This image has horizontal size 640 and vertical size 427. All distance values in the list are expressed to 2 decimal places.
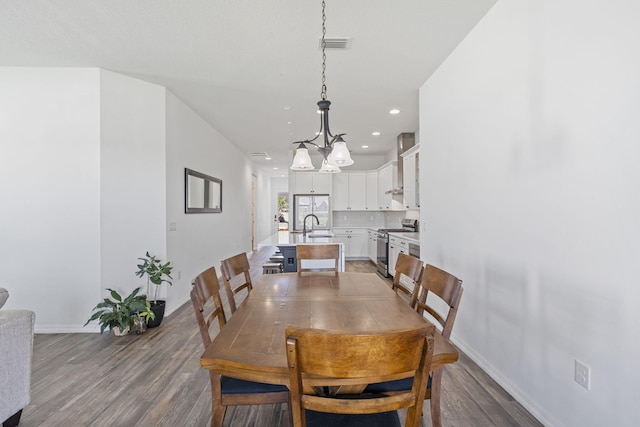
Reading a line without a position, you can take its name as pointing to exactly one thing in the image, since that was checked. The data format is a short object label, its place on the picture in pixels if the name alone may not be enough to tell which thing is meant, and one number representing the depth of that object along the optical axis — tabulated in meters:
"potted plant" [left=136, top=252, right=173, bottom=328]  3.17
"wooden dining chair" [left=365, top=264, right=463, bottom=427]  1.22
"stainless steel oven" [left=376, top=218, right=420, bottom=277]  5.44
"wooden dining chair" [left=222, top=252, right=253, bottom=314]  1.78
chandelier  2.15
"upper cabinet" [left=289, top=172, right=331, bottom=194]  7.42
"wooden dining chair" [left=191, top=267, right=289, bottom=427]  1.23
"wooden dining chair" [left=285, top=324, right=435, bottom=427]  0.78
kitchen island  3.81
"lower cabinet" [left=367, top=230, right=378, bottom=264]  6.43
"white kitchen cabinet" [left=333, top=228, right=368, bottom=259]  7.43
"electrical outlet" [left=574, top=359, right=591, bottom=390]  1.46
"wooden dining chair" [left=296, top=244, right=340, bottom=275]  2.54
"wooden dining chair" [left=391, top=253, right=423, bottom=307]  1.83
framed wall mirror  4.11
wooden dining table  1.01
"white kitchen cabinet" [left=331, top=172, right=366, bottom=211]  7.53
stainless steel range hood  5.48
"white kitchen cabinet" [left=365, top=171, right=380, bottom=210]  7.51
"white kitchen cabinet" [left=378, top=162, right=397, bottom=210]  6.34
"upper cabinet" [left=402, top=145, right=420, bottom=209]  4.55
